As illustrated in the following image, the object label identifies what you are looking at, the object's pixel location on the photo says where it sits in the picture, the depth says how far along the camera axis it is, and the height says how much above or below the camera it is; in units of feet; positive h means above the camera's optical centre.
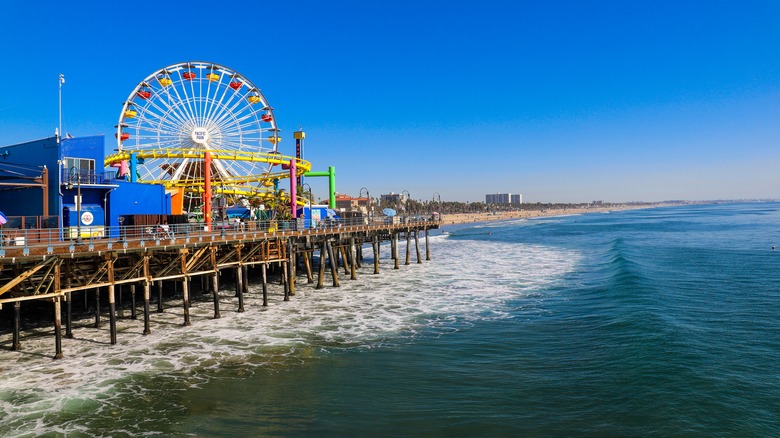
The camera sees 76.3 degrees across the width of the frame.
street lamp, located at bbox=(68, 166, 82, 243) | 85.08 +8.65
